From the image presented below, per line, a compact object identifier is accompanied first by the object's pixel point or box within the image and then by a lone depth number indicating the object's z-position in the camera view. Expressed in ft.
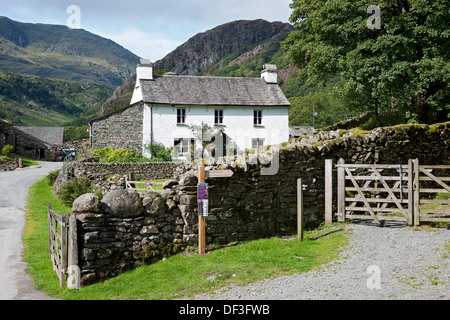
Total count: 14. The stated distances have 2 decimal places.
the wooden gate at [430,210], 35.99
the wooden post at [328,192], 39.52
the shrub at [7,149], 143.43
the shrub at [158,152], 106.83
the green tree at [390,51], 58.90
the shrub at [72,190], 63.31
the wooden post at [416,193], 36.47
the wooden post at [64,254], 28.25
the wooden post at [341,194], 39.42
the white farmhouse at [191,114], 109.50
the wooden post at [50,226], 34.05
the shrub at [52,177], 89.86
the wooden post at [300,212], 34.96
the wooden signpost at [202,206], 32.78
